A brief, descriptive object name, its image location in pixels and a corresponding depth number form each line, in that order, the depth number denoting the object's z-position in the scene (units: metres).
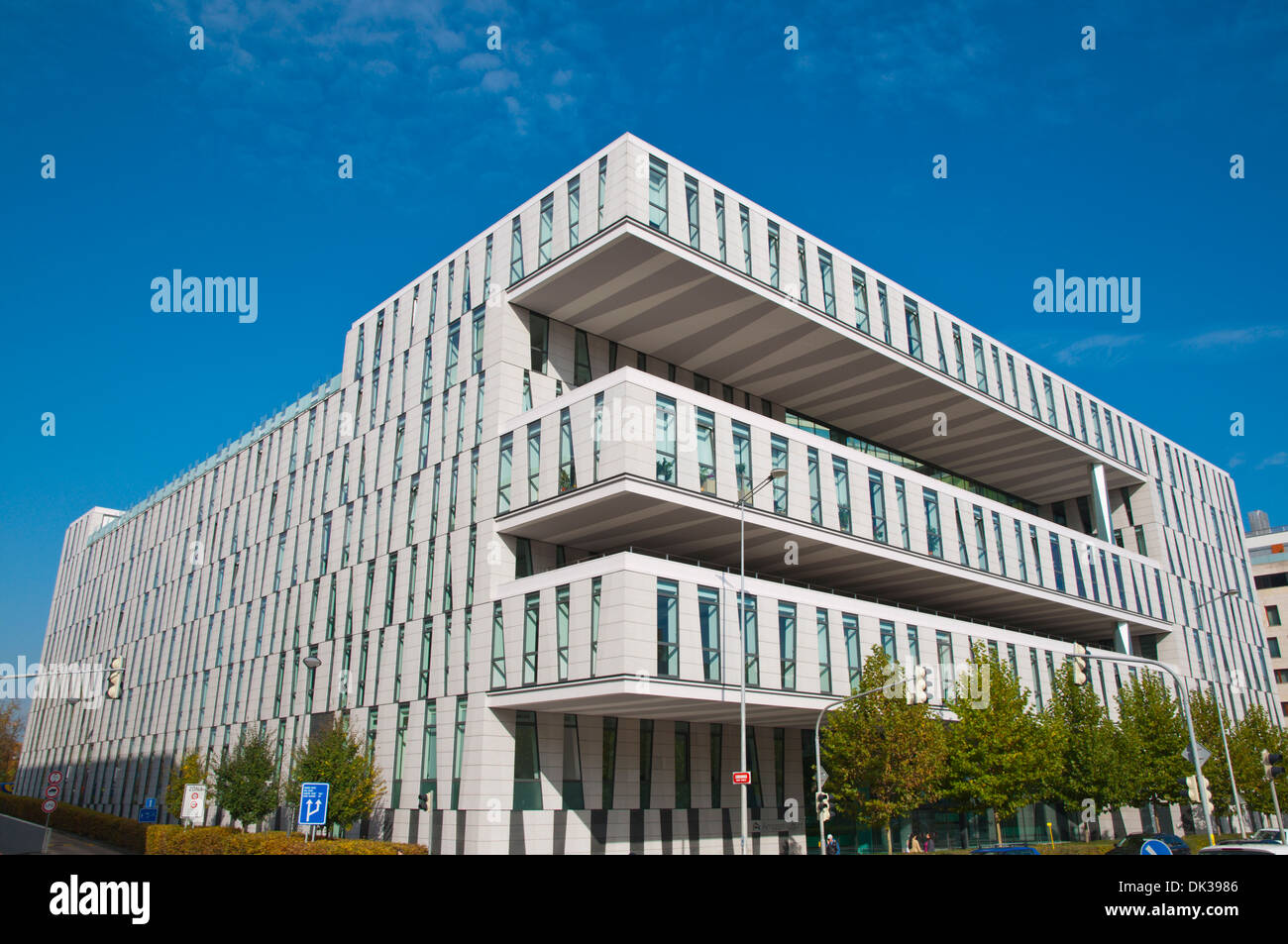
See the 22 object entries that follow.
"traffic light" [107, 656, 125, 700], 23.19
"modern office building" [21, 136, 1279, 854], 35.56
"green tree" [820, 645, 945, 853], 35.72
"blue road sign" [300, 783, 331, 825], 25.14
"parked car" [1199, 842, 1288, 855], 20.71
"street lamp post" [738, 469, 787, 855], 30.51
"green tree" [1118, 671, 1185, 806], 46.56
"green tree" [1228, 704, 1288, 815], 53.97
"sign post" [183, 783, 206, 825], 36.00
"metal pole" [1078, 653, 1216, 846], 30.02
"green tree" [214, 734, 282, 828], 42.38
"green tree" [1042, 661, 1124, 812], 44.00
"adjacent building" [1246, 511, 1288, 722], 93.19
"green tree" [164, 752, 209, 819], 52.12
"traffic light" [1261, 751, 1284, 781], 31.66
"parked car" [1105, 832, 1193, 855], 28.08
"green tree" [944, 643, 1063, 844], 38.06
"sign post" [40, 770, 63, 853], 32.91
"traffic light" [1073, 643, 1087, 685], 28.90
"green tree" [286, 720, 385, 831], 37.62
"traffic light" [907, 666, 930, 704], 28.30
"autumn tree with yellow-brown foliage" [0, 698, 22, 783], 120.56
